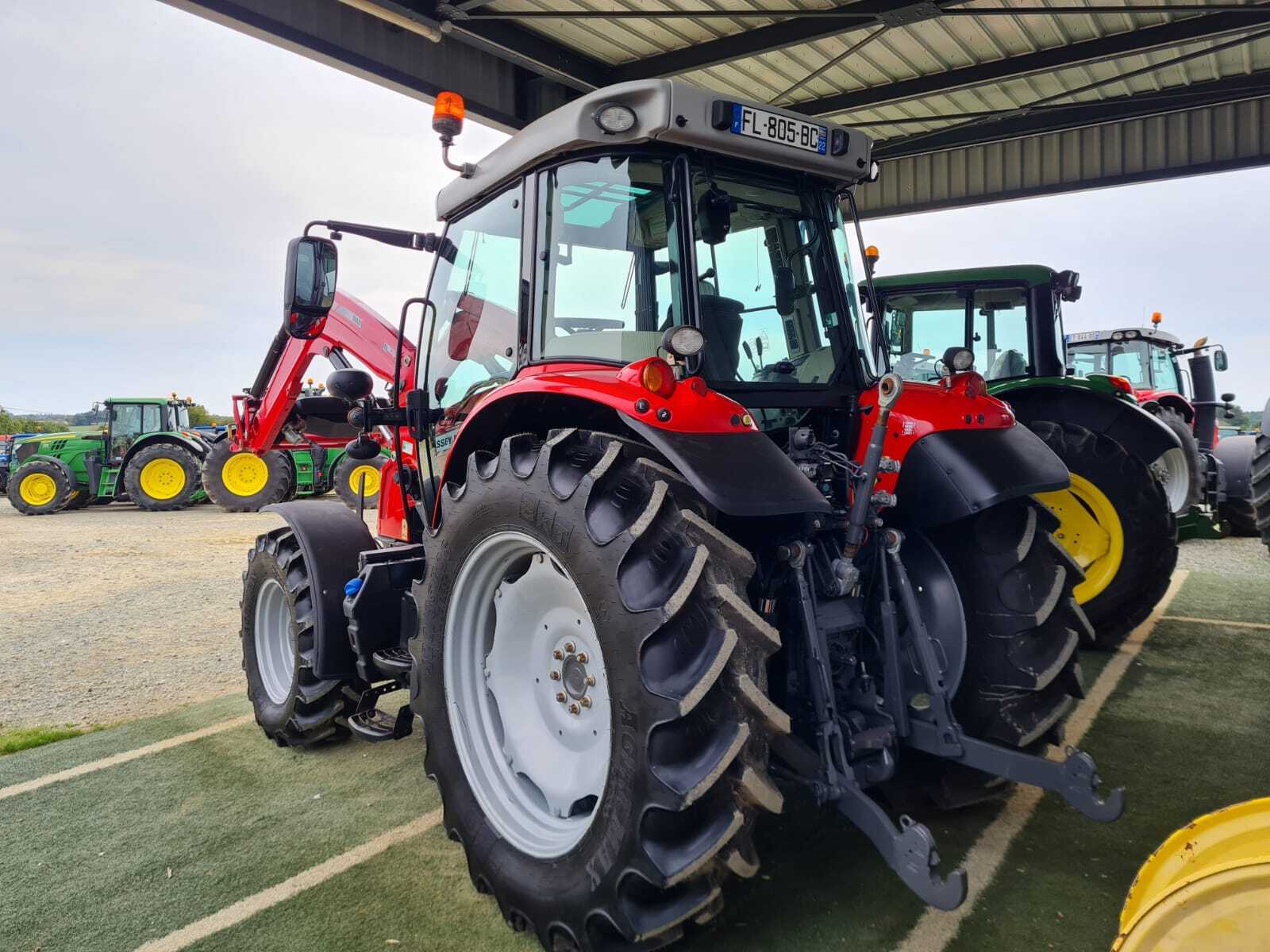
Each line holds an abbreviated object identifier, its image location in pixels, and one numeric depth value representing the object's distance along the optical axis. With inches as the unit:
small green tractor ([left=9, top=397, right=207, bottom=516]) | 531.2
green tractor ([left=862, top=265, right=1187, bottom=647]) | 183.0
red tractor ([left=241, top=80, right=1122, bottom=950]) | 69.8
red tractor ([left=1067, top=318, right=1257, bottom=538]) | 310.7
